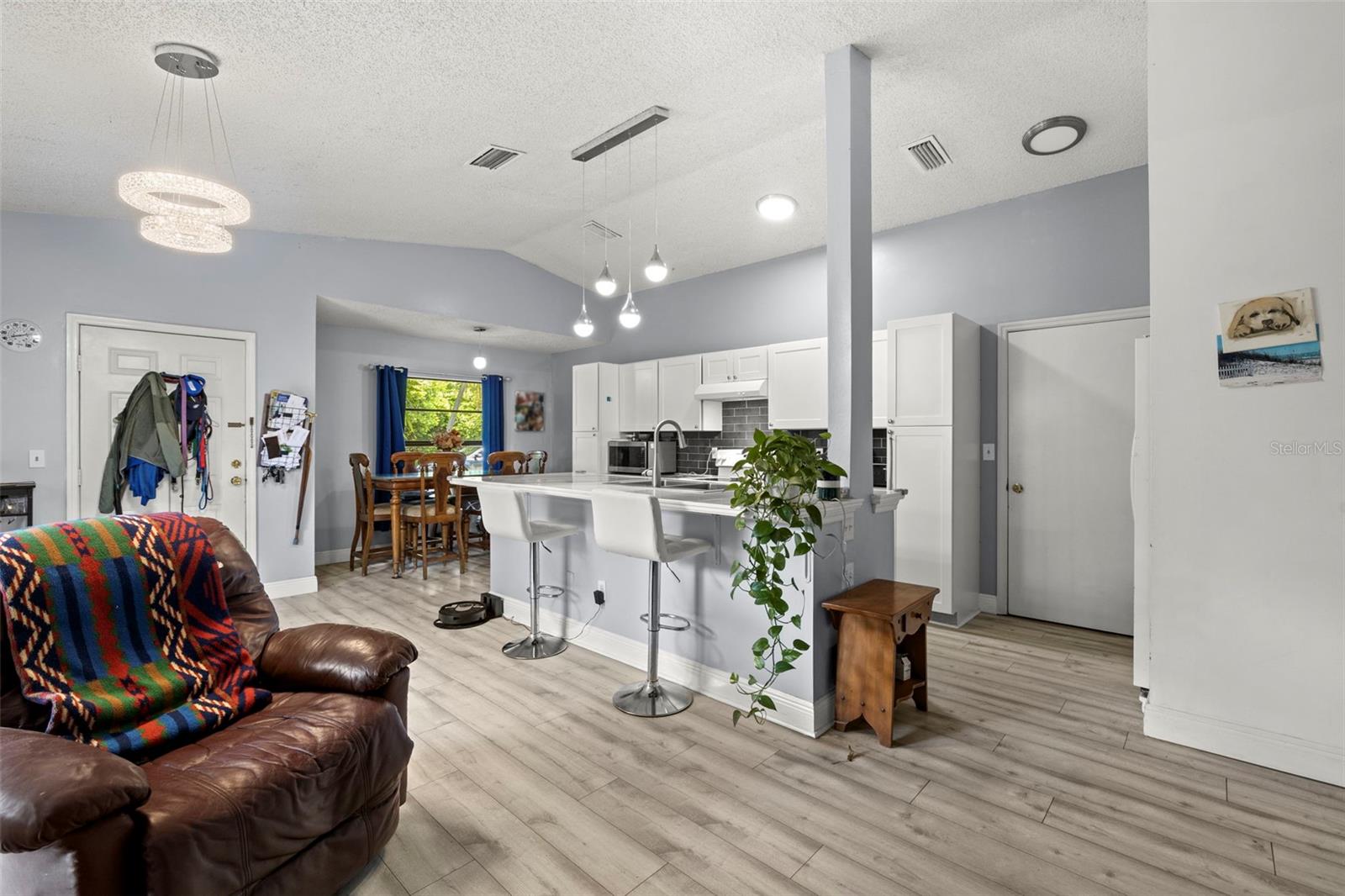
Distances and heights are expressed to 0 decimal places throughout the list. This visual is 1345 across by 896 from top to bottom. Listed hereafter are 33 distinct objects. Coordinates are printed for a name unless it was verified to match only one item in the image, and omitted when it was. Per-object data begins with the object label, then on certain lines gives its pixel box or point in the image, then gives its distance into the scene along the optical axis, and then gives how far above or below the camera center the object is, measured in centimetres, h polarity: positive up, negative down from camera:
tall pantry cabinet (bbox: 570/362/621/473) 680 +38
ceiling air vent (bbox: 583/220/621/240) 552 +196
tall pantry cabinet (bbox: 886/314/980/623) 412 -2
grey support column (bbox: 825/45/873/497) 282 +83
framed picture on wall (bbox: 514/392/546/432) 789 +48
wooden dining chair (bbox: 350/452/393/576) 570 -56
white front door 426 +38
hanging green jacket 430 +9
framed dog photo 231 +40
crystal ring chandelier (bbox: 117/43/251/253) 236 +100
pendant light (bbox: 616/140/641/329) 386 +188
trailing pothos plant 241 -24
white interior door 396 -17
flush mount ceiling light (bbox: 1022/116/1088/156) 346 +179
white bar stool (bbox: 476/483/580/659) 341 -46
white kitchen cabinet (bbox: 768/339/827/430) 501 +52
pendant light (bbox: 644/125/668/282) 350 +101
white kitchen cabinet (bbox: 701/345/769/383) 544 +76
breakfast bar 268 -75
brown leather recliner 116 -75
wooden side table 252 -83
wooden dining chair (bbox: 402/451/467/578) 554 -47
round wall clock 394 +75
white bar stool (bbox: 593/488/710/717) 275 -44
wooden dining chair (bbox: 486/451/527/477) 633 -13
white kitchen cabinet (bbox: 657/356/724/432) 605 +49
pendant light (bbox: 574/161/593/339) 425 +87
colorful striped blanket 157 -50
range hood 545 +53
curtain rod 694 +86
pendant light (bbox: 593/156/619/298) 370 +99
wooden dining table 556 -34
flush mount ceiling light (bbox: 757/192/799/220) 446 +175
